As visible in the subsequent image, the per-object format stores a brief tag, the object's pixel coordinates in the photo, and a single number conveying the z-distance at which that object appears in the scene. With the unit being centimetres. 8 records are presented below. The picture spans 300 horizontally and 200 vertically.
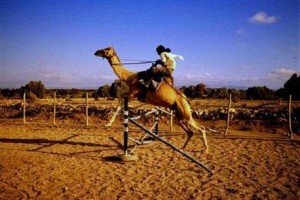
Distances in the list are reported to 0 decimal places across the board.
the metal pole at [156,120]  1295
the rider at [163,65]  999
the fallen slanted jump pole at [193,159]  834
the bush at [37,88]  5525
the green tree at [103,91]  5972
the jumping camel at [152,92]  1009
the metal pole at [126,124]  946
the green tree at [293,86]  4778
